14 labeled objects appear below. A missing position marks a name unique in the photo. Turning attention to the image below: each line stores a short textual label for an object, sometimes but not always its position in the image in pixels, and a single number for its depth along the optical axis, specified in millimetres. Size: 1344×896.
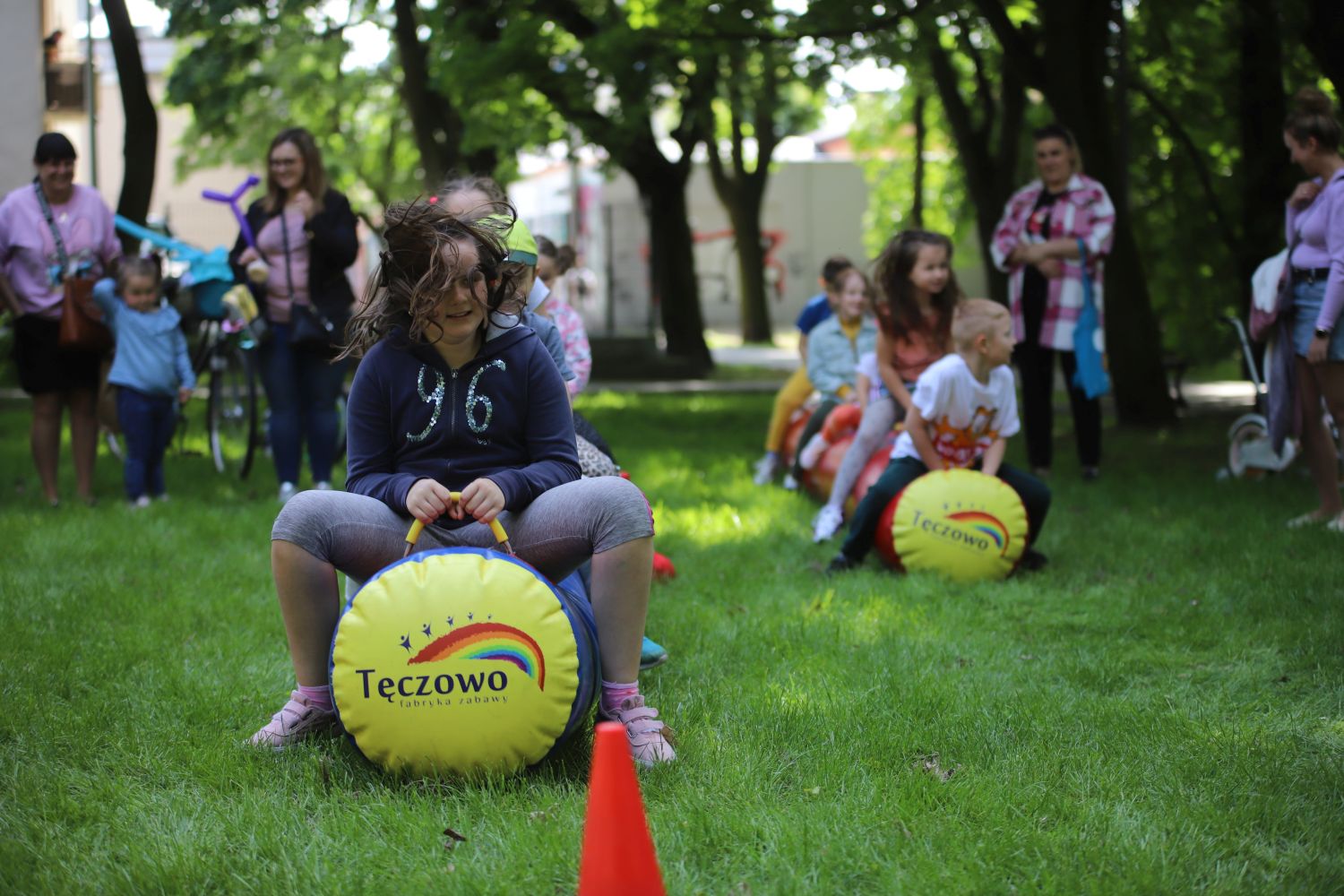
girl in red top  7691
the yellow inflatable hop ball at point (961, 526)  6535
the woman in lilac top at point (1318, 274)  7102
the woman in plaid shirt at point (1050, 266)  9562
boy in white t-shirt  6793
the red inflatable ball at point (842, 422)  8789
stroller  9406
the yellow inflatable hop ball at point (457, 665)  3619
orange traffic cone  2963
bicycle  9383
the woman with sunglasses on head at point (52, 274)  8328
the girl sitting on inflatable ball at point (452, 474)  3969
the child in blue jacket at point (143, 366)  8750
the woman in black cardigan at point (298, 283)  8469
